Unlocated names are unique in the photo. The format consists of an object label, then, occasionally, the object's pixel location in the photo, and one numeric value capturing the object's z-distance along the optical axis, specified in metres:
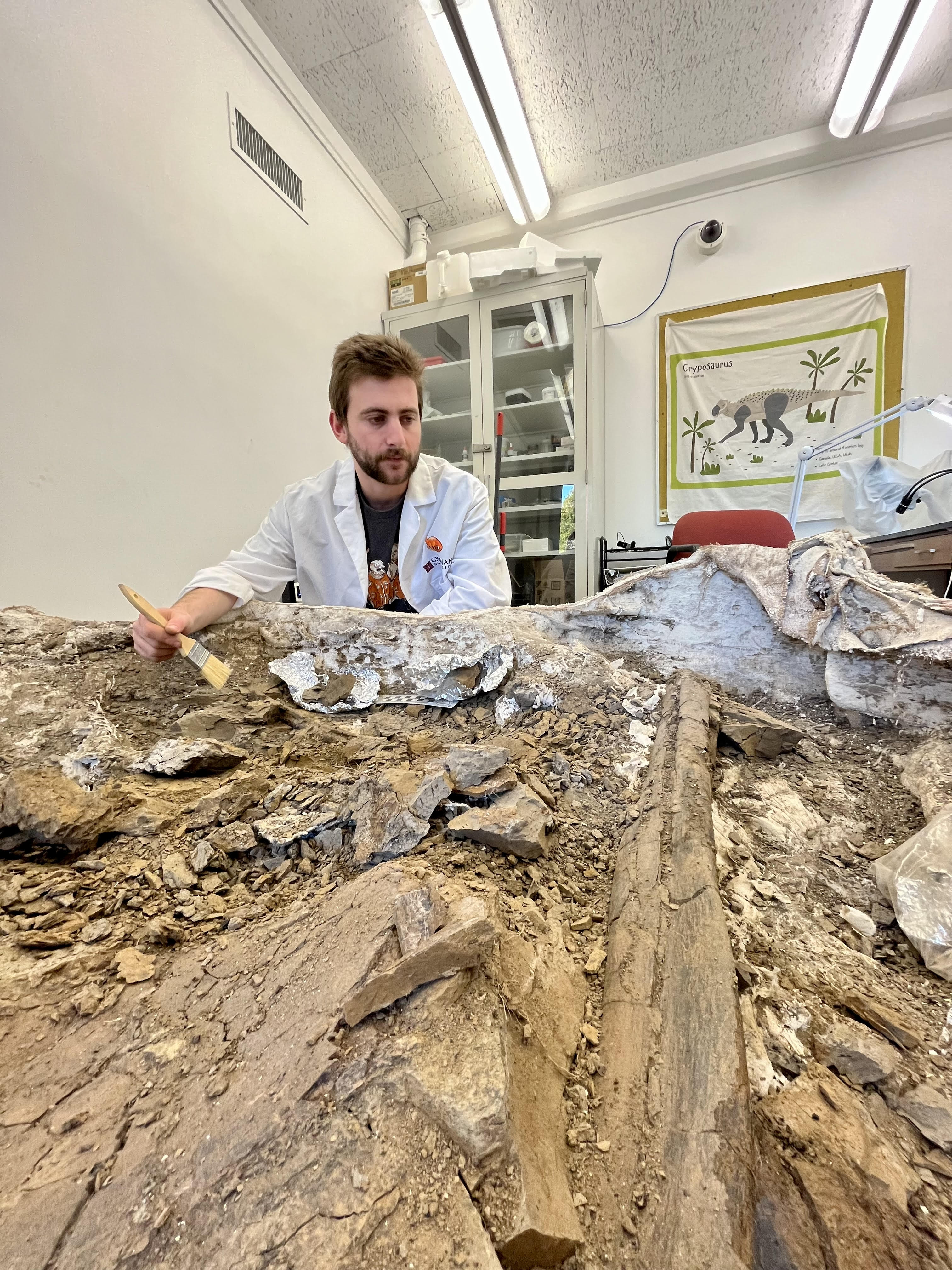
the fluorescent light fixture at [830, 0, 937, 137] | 2.28
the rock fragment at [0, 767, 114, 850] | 0.62
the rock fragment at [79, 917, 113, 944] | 0.52
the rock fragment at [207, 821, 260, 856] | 0.64
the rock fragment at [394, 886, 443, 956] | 0.45
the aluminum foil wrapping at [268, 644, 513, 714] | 1.03
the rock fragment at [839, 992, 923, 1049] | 0.44
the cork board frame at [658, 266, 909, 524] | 3.02
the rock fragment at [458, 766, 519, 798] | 0.69
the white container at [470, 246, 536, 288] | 2.98
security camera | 3.23
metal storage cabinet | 3.10
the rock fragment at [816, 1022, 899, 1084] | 0.41
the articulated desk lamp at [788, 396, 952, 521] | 1.66
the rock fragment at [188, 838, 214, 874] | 0.61
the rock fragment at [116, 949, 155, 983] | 0.47
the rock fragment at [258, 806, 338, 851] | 0.65
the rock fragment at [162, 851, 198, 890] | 0.59
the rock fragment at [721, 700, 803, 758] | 0.86
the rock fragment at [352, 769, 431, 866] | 0.63
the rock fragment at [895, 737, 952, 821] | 0.70
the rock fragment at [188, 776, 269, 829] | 0.68
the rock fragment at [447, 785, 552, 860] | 0.62
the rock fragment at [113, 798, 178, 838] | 0.66
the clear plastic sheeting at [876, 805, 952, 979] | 0.52
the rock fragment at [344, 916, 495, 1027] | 0.41
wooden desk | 1.65
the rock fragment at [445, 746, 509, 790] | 0.71
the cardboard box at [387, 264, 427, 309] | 3.37
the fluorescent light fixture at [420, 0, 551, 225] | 2.20
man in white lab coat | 1.56
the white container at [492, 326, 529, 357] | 3.17
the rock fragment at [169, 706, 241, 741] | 0.92
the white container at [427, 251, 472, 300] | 3.22
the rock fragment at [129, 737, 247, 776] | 0.79
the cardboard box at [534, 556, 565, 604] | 3.23
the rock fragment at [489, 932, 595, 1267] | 0.31
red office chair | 2.29
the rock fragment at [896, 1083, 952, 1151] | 0.38
